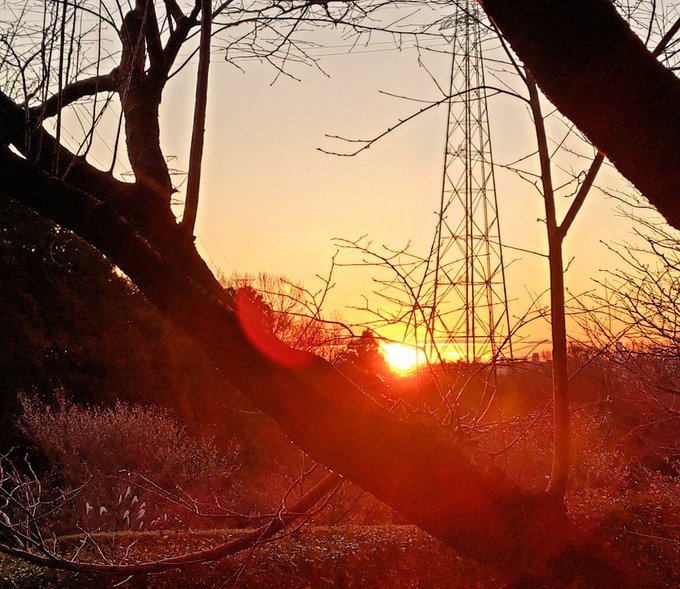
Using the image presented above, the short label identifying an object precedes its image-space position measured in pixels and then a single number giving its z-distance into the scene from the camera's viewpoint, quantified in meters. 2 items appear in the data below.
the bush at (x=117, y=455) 12.36
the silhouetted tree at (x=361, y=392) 1.14
